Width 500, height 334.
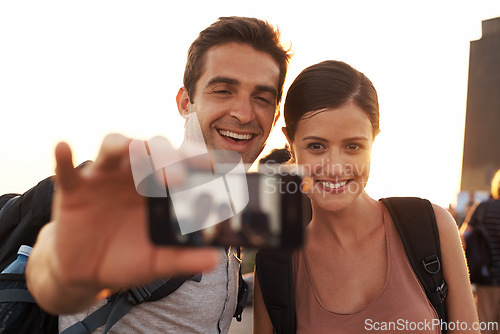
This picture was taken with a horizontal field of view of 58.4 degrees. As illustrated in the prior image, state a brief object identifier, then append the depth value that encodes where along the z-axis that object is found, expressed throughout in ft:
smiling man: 1.10
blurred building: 83.46
